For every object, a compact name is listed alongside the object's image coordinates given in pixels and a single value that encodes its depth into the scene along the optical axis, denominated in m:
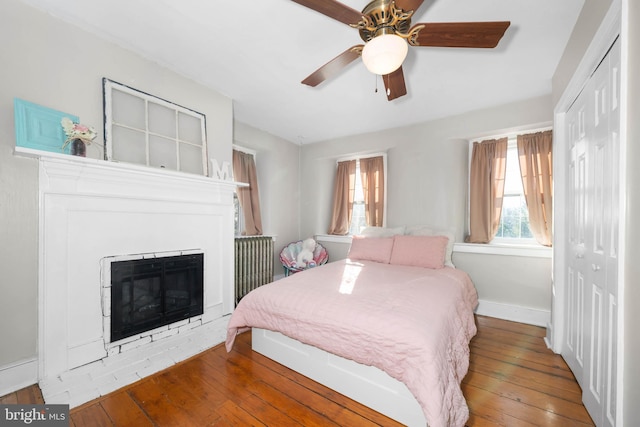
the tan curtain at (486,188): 3.16
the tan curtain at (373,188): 4.02
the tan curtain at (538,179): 2.83
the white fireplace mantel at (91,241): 1.69
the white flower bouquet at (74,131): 1.76
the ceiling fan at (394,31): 1.22
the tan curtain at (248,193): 3.80
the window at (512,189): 2.86
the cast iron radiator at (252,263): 3.43
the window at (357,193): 4.07
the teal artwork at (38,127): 1.61
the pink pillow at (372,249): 3.13
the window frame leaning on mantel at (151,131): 2.06
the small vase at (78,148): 1.79
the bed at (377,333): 1.31
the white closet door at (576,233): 1.70
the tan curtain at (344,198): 4.39
